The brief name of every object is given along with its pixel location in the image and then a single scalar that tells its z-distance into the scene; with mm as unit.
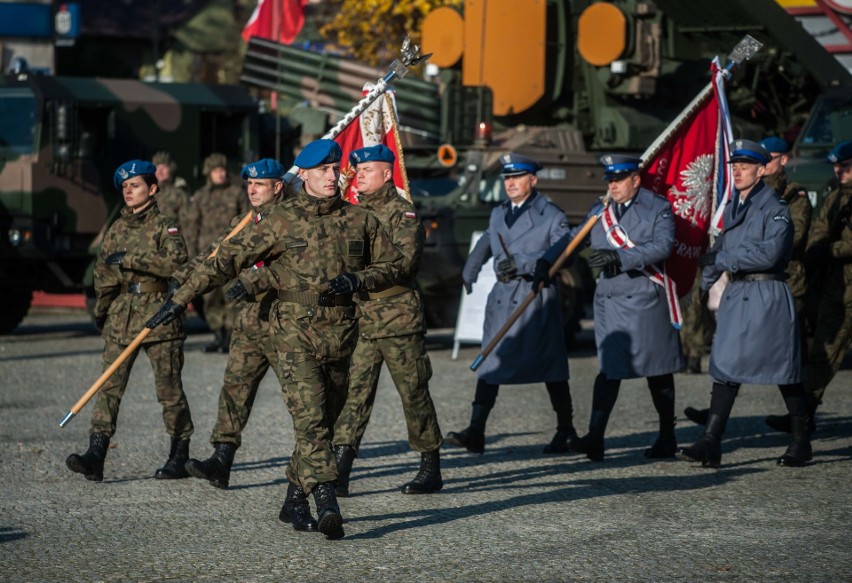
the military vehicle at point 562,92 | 28636
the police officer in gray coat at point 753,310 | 16677
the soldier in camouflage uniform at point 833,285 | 18670
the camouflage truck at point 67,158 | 30257
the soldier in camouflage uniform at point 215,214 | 28421
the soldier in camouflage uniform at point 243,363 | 15616
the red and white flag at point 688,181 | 18412
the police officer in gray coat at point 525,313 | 17910
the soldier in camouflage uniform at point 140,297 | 16290
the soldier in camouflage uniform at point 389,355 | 15386
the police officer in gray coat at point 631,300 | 17294
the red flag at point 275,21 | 45055
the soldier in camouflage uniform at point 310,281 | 13293
